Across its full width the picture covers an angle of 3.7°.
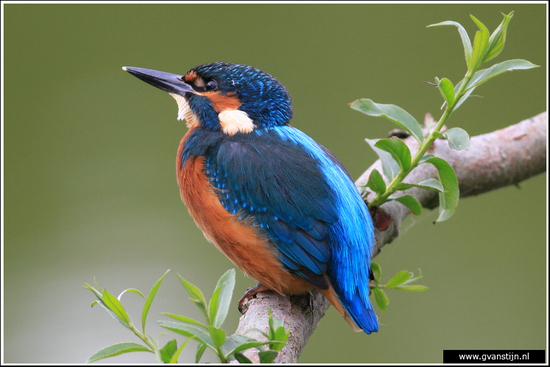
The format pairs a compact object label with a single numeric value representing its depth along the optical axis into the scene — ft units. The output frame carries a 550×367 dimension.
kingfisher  10.31
